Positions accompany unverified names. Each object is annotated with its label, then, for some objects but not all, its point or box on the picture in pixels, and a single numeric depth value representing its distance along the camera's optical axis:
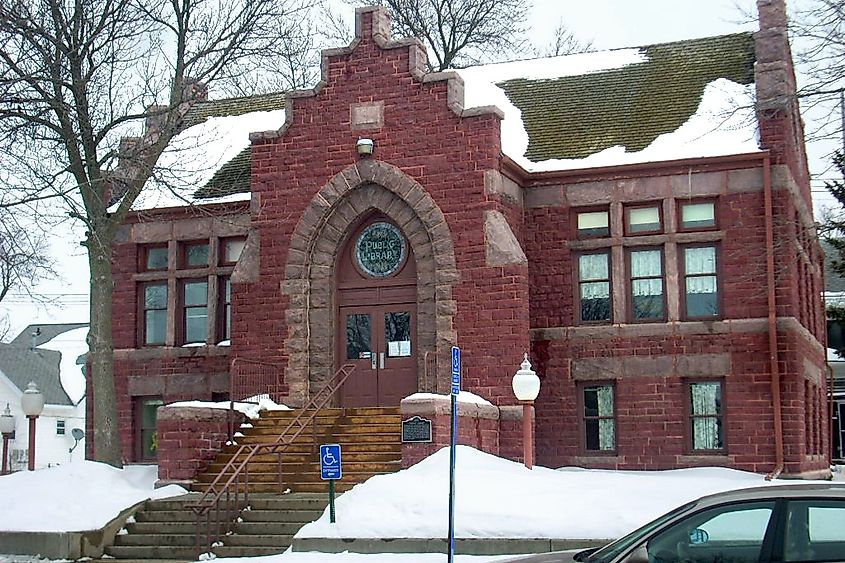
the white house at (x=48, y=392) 52.56
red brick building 21.30
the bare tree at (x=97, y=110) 20.75
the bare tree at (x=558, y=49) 42.62
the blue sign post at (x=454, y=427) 12.12
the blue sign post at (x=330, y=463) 16.31
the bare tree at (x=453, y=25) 38.88
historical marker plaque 18.11
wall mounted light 22.08
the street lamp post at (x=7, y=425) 27.15
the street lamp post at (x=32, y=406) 22.69
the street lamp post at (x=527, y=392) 18.62
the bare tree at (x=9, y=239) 18.61
